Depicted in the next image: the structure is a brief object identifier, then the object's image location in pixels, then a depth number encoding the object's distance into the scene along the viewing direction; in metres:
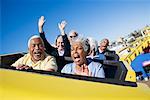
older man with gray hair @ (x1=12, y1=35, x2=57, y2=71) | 1.98
